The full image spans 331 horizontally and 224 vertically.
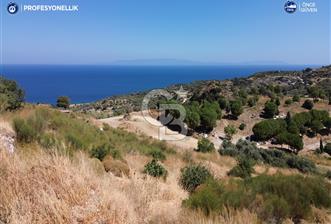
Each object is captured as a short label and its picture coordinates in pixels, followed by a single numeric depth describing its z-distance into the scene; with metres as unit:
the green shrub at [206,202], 5.25
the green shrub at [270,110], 42.22
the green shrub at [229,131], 36.56
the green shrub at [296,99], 45.38
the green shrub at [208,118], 37.16
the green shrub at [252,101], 45.09
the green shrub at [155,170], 9.31
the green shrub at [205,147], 23.90
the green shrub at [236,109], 41.69
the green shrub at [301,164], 22.34
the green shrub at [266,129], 35.54
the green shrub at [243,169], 13.81
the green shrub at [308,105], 43.97
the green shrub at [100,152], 10.09
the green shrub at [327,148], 33.34
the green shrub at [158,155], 14.05
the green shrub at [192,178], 8.59
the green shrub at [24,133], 9.51
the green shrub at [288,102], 44.69
